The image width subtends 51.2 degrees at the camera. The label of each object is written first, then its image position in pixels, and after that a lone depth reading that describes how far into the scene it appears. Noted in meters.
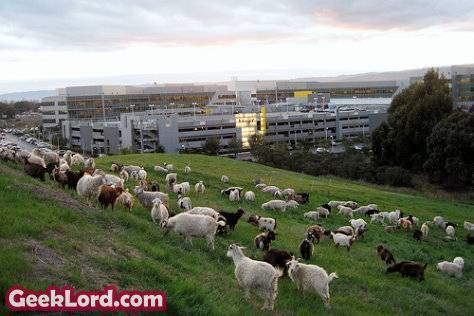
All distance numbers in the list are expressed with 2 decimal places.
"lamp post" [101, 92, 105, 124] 139.50
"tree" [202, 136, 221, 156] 81.75
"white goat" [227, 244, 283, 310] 10.09
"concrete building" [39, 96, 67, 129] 132.12
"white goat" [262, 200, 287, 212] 23.03
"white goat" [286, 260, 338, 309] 11.16
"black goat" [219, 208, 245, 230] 16.60
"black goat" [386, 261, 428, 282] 15.18
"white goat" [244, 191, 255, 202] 24.48
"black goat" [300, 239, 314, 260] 14.52
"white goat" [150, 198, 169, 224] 15.05
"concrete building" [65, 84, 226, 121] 136.00
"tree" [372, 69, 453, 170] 51.28
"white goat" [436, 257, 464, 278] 16.95
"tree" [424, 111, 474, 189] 43.47
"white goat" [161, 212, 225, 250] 13.27
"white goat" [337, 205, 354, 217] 24.66
